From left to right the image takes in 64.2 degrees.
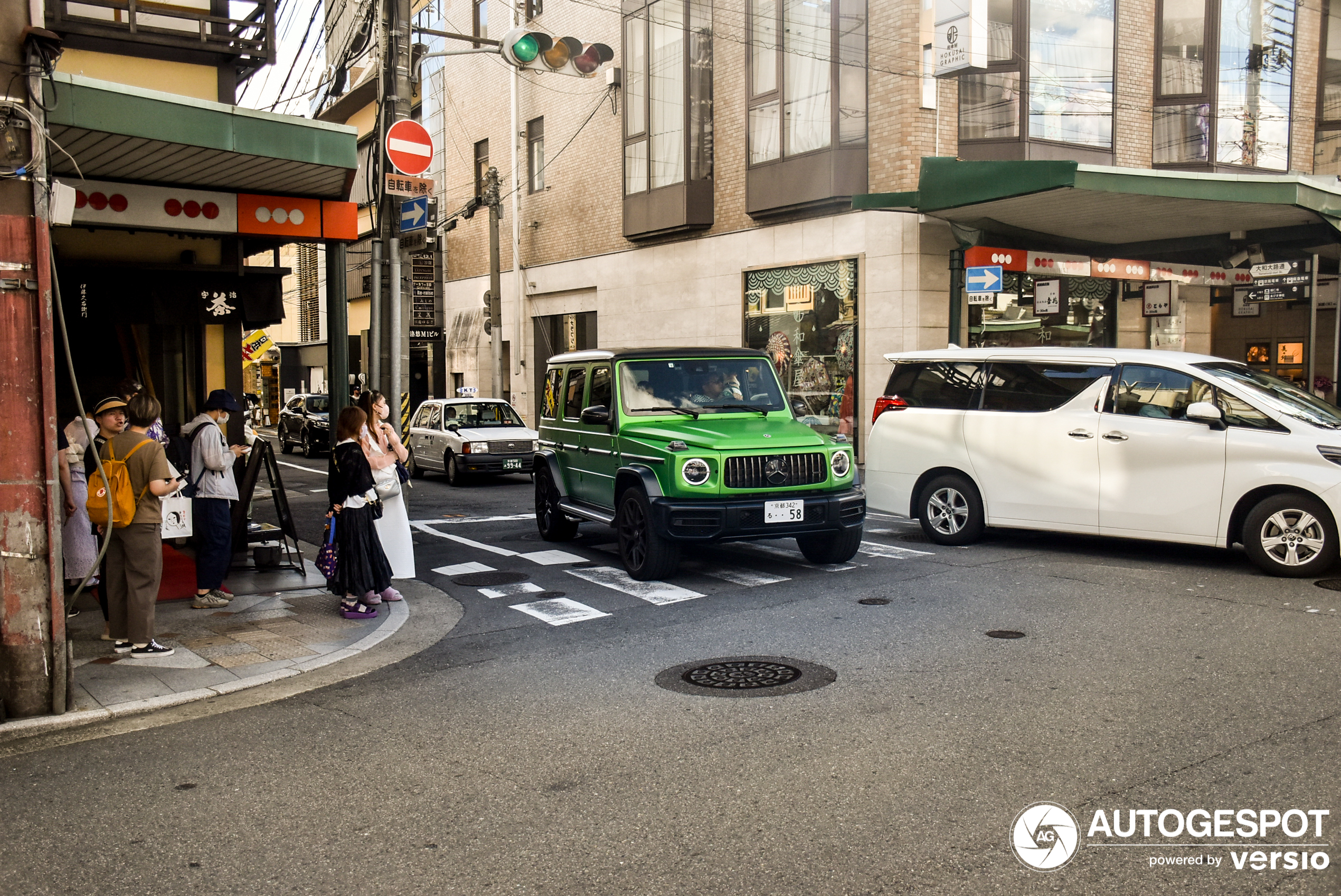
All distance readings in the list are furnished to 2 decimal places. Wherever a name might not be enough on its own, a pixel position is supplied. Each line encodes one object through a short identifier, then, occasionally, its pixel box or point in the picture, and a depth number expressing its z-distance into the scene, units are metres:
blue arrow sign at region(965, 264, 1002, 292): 17.33
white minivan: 8.73
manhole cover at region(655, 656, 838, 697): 6.06
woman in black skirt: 8.25
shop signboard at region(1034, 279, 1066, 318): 18.95
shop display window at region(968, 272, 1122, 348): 20.03
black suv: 26.41
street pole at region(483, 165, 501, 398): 26.61
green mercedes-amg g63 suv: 9.10
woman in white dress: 9.13
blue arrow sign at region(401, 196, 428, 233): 11.41
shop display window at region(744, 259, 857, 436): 20.23
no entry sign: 11.01
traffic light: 12.65
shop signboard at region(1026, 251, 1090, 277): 18.47
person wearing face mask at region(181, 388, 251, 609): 8.81
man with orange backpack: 6.84
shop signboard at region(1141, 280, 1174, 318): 20.17
